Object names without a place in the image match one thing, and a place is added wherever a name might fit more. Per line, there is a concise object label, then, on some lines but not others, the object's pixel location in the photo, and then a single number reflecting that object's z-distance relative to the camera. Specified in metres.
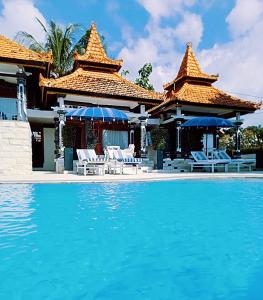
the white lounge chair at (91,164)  12.61
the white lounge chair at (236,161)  15.30
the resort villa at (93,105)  12.75
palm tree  23.36
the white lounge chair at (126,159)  13.73
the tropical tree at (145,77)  30.25
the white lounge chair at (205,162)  14.79
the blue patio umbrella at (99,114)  12.77
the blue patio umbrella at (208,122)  14.71
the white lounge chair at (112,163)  13.36
